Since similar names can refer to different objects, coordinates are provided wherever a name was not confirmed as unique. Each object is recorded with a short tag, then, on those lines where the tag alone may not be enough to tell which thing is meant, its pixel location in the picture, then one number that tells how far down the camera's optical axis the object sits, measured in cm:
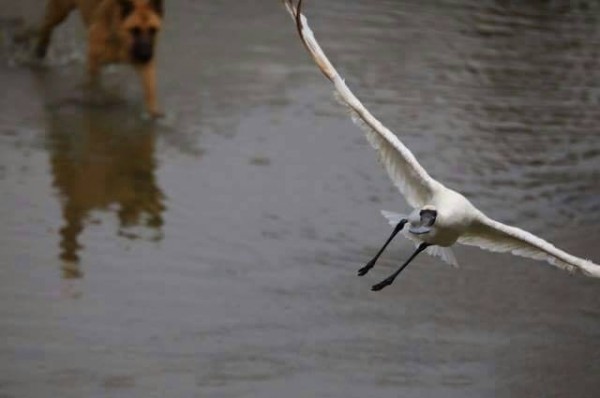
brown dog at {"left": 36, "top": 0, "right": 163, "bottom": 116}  2423
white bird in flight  1376
